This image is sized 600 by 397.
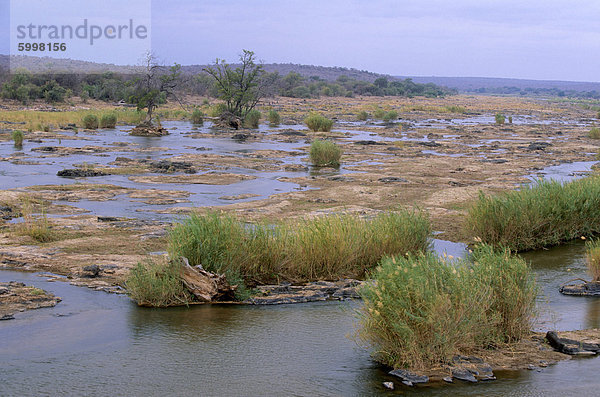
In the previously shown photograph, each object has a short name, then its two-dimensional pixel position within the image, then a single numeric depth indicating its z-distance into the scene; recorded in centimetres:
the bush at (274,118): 4834
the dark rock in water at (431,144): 3420
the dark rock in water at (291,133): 3954
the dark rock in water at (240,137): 3697
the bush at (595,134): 3978
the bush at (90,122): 4041
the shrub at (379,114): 5967
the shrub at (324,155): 2580
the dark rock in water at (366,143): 3403
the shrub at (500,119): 5197
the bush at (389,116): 5429
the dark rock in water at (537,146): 3259
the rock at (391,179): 2151
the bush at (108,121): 4178
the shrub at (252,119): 4509
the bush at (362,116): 5703
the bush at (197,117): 4841
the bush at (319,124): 4172
